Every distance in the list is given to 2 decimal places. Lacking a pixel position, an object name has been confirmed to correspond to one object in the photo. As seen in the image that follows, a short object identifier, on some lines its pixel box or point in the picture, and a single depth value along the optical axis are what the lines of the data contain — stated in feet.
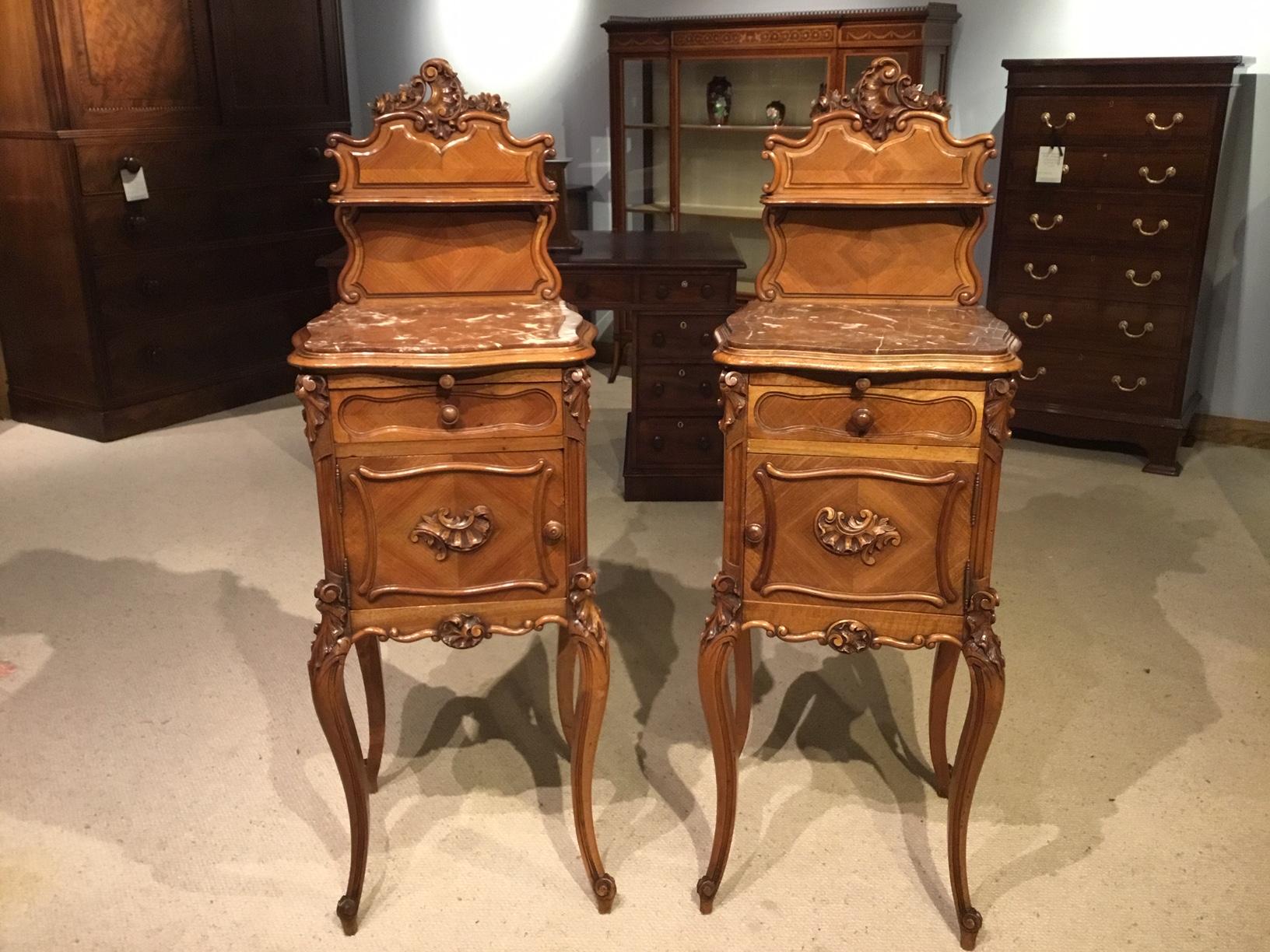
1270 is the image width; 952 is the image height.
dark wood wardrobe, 15.21
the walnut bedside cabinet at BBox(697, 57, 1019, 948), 6.05
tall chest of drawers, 13.53
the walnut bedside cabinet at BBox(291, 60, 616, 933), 6.14
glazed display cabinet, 15.83
